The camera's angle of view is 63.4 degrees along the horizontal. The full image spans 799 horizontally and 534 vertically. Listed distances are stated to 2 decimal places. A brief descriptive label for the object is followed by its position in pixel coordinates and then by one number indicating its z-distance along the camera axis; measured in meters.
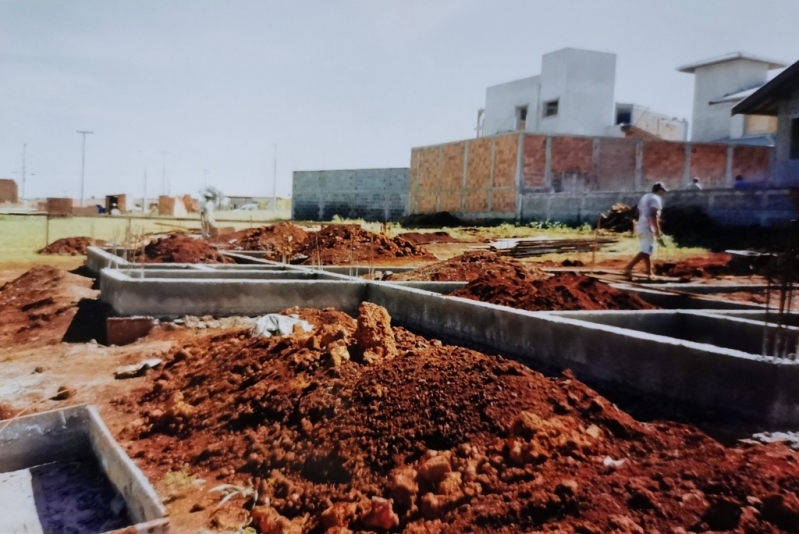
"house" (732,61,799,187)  17.42
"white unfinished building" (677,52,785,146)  31.47
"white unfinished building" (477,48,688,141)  34.41
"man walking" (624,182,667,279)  9.84
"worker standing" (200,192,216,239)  15.82
